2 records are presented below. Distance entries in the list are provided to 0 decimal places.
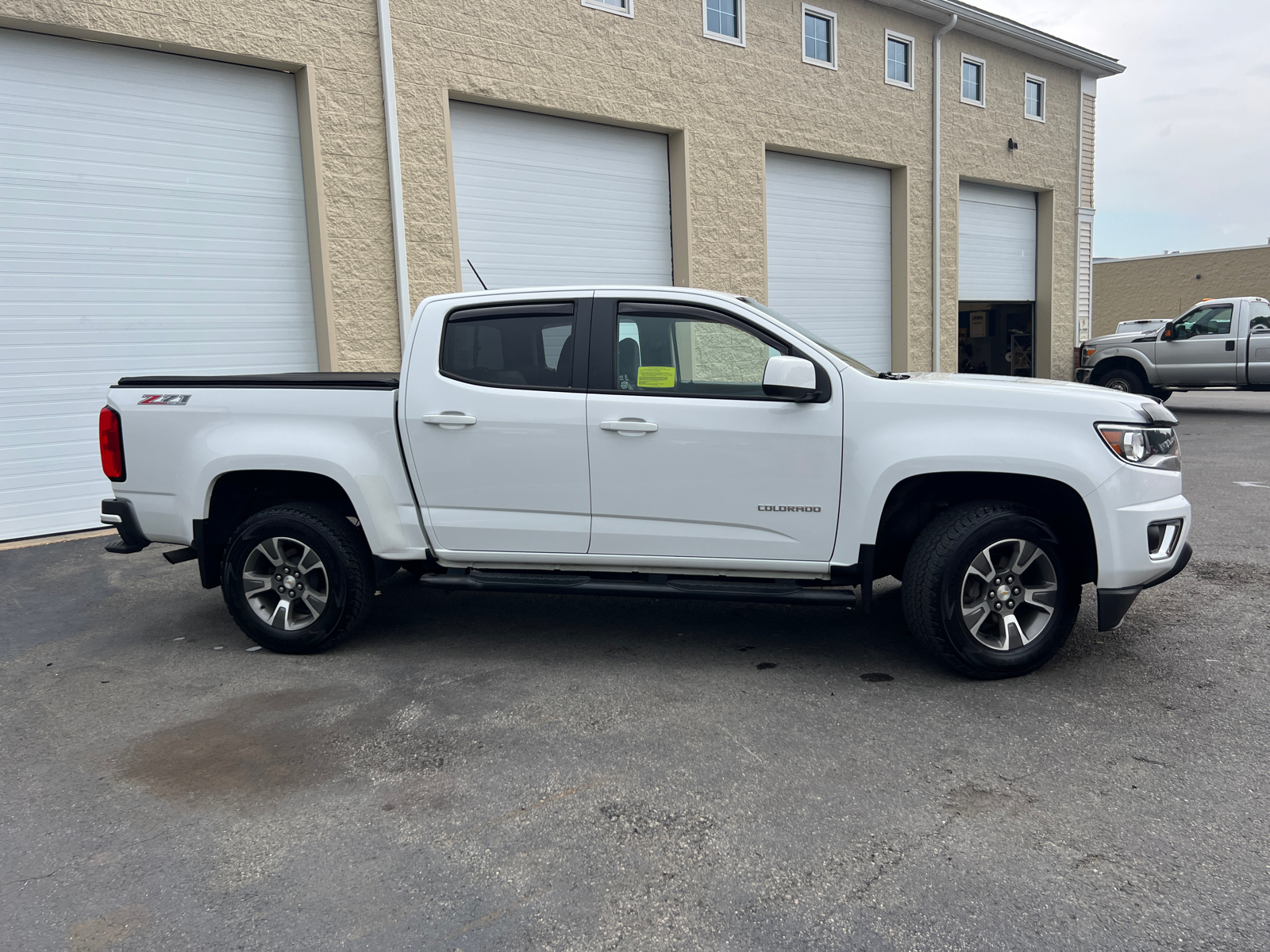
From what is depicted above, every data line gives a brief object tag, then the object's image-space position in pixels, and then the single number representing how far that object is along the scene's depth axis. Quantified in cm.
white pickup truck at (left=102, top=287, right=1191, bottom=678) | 430
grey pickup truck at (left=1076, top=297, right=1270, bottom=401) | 1686
